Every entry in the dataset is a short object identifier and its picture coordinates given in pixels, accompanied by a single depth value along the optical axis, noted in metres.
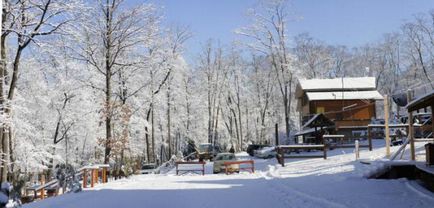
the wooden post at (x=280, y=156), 31.35
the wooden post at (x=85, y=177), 21.51
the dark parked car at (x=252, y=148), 60.34
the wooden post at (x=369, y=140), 32.47
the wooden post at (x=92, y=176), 21.80
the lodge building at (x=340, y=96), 59.06
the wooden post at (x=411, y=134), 18.76
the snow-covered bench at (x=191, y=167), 35.16
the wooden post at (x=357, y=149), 27.50
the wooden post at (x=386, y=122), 22.53
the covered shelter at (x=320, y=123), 40.50
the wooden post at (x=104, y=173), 24.27
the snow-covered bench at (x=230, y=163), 32.44
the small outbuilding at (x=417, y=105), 14.76
